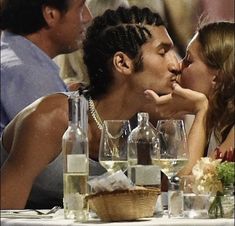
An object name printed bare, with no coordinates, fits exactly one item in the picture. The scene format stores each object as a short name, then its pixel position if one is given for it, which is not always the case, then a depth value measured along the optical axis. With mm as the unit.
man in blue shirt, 7020
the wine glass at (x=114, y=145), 5648
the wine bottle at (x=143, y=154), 5414
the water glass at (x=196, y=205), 5172
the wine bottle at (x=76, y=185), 5234
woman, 6520
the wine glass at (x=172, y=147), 5520
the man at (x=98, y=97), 6754
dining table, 4848
